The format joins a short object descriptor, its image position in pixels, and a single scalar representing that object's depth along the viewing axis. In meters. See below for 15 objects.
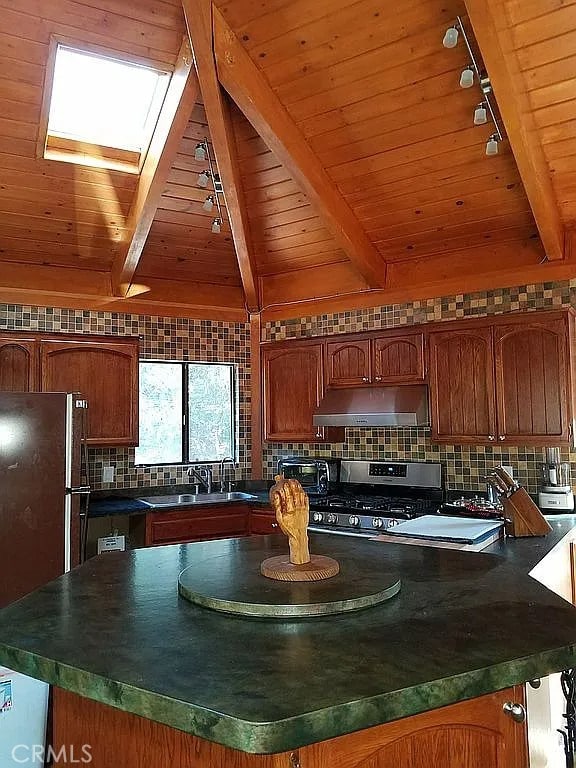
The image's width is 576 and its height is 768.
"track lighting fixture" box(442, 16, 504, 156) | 3.11
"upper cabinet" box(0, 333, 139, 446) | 4.86
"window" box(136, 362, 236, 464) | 5.69
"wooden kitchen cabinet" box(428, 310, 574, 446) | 4.21
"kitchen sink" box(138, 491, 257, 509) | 5.14
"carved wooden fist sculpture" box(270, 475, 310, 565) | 1.74
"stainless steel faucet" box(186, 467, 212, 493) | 5.72
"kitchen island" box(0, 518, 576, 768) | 1.10
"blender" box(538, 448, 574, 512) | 4.21
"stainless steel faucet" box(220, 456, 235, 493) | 5.84
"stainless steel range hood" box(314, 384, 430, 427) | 4.78
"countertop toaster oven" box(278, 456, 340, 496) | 5.49
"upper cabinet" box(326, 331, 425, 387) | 4.95
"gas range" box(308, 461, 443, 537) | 4.40
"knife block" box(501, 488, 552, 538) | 3.31
